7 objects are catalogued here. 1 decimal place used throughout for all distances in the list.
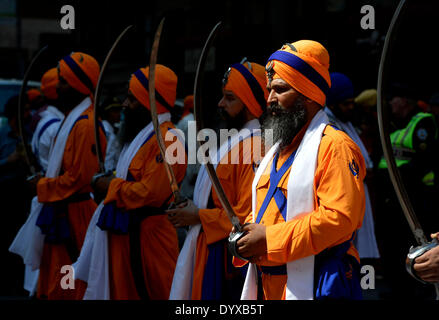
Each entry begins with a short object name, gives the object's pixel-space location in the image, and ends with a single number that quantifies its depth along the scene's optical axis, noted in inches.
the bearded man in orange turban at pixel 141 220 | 390.9
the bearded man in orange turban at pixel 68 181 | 446.3
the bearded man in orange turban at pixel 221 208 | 340.5
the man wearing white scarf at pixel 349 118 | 478.0
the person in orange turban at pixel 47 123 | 523.2
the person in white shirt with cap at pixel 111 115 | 710.8
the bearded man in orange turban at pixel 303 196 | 236.4
